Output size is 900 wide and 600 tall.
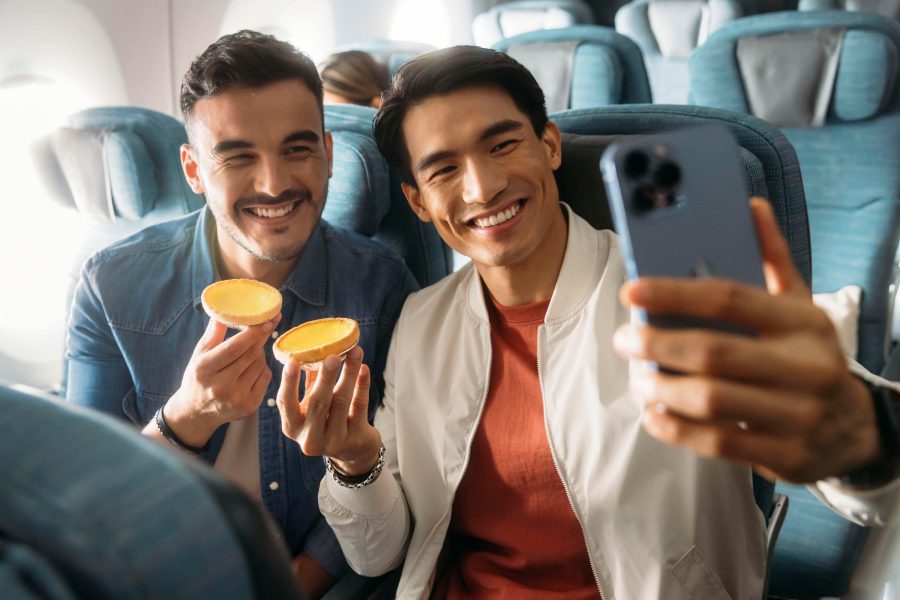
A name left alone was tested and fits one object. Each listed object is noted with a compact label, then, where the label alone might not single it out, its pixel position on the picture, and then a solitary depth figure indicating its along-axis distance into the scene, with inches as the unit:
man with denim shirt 55.5
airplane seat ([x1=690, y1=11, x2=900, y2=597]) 77.7
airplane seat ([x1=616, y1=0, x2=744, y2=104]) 199.2
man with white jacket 44.9
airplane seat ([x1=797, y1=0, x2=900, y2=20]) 177.8
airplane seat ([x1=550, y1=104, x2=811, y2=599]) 48.6
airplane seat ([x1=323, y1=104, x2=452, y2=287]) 64.0
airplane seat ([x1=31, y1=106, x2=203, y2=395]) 82.7
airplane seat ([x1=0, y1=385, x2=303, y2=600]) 15.9
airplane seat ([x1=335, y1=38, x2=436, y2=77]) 139.4
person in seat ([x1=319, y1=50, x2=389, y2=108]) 105.6
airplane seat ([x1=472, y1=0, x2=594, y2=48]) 211.2
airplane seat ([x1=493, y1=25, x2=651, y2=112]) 97.8
